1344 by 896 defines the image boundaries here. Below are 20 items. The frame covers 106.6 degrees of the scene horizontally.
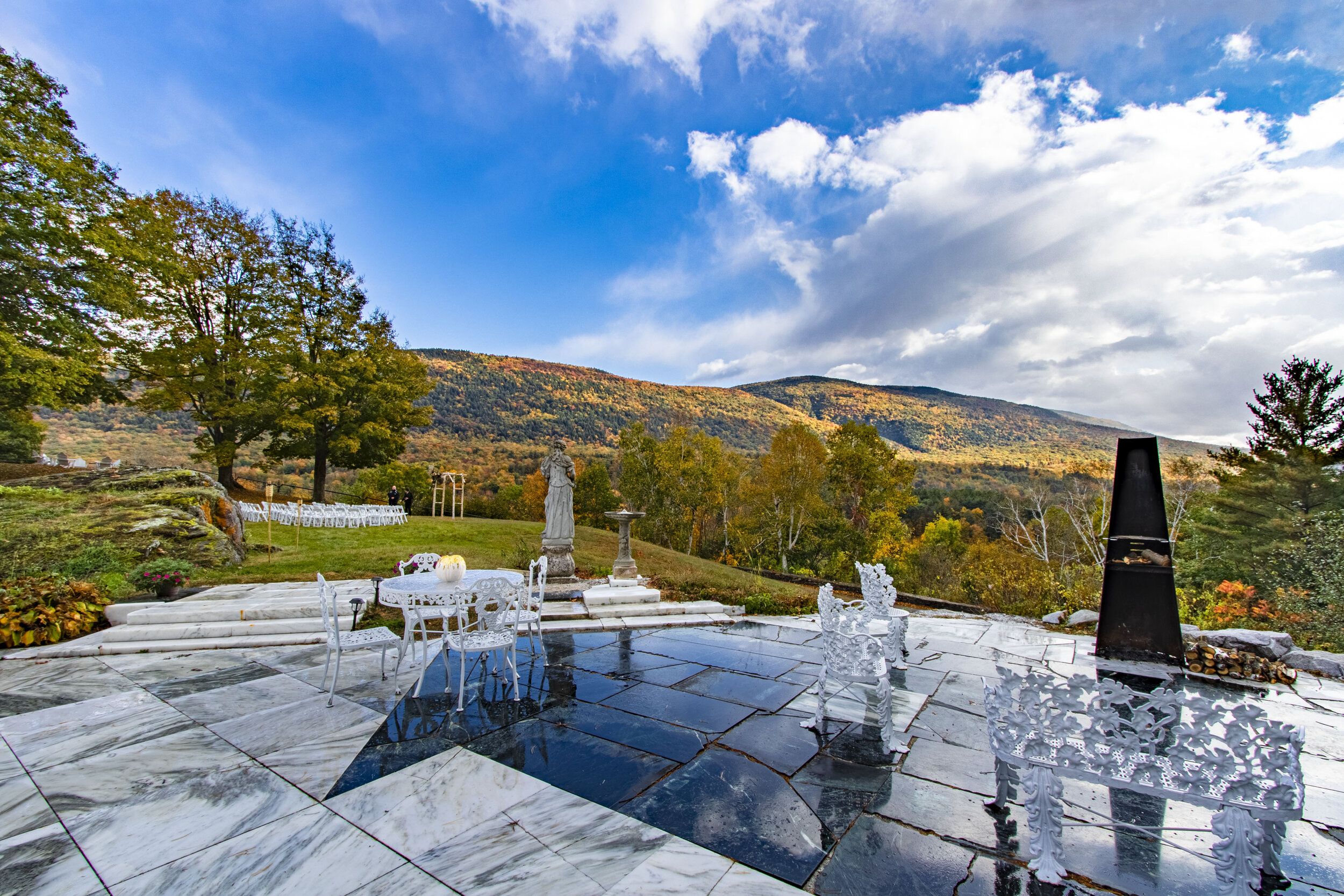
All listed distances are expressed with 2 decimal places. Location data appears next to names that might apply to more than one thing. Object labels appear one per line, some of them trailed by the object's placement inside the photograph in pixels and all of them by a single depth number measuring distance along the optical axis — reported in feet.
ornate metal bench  6.28
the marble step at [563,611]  22.88
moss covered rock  26.25
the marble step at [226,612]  19.62
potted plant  22.03
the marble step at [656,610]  23.99
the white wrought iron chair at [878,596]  17.16
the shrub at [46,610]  17.37
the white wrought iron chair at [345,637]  13.15
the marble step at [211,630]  18.49
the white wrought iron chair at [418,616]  12.68
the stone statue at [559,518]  27.27
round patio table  12.69
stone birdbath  28.60
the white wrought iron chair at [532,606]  16.75
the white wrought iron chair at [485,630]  12.78
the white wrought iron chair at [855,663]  11.03
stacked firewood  15.80
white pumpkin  14.53
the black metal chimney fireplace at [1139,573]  16.90
